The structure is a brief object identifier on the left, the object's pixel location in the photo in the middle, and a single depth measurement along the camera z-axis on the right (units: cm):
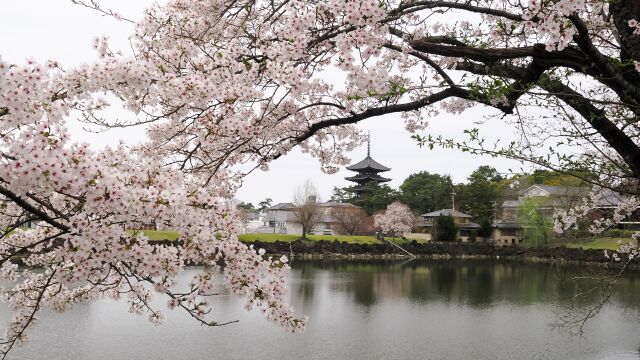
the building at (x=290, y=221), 4116
